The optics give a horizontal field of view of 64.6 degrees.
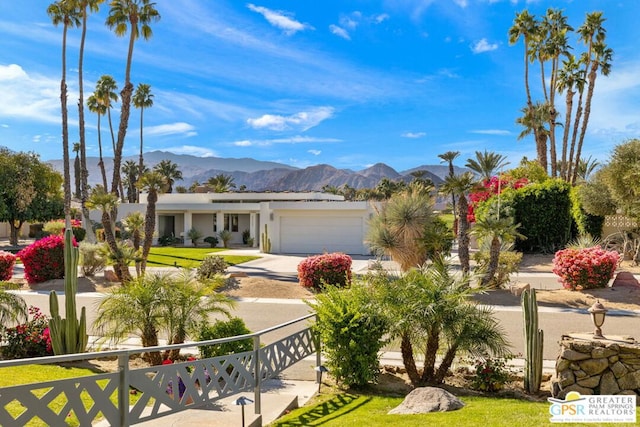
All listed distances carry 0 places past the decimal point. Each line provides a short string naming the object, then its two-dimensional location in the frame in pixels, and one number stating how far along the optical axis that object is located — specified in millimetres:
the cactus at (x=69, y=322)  8492
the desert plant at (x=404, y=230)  18156
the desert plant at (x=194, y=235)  37312
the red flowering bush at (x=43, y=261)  18781
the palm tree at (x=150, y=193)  17094
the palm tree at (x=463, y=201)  15484
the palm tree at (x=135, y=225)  19330
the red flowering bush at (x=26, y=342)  9000
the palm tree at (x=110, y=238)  17484
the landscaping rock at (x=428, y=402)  6129
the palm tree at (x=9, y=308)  8773
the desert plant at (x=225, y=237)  36812
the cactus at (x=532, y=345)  7457
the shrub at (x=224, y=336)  7961
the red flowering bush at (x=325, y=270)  17219
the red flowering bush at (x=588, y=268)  15617
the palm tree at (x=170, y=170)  67875
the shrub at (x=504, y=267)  16125
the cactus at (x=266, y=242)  31356
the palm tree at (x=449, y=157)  43444
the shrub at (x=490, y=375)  7512
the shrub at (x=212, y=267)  17312
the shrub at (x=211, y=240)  37031
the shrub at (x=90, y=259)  19688
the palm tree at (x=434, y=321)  7480
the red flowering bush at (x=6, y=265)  18391
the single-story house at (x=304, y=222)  30266
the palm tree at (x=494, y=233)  14680
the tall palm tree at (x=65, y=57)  33188
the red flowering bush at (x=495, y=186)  30188
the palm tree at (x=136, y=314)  8266
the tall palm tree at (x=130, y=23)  25266
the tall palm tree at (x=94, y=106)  49578
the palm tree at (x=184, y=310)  8391
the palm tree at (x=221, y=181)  73162
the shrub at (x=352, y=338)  7668
